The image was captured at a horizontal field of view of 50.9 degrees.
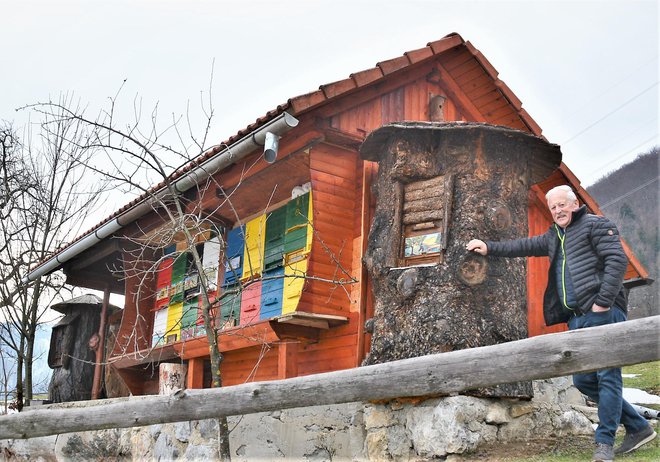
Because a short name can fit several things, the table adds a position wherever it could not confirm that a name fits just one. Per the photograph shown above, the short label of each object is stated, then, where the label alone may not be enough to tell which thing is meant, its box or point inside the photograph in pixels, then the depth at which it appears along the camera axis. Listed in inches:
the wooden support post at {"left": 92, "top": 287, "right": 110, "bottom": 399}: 480.1
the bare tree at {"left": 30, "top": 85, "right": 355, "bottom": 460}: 241.8
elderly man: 183.6
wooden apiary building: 306.8
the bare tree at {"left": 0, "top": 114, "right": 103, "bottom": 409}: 445.7
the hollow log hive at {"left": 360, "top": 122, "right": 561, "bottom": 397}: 246.5
